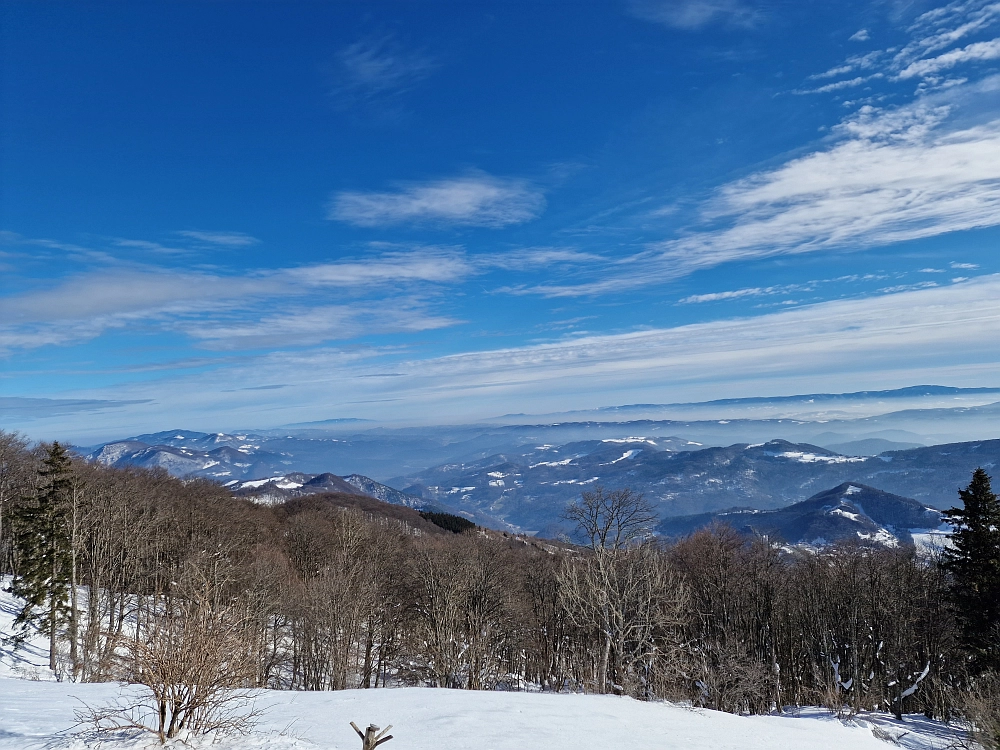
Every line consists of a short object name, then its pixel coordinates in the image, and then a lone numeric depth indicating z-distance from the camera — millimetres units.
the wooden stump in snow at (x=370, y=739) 7691
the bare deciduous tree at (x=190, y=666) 10297
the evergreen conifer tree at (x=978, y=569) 31328
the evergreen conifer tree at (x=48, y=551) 32875
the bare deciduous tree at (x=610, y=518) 30516
